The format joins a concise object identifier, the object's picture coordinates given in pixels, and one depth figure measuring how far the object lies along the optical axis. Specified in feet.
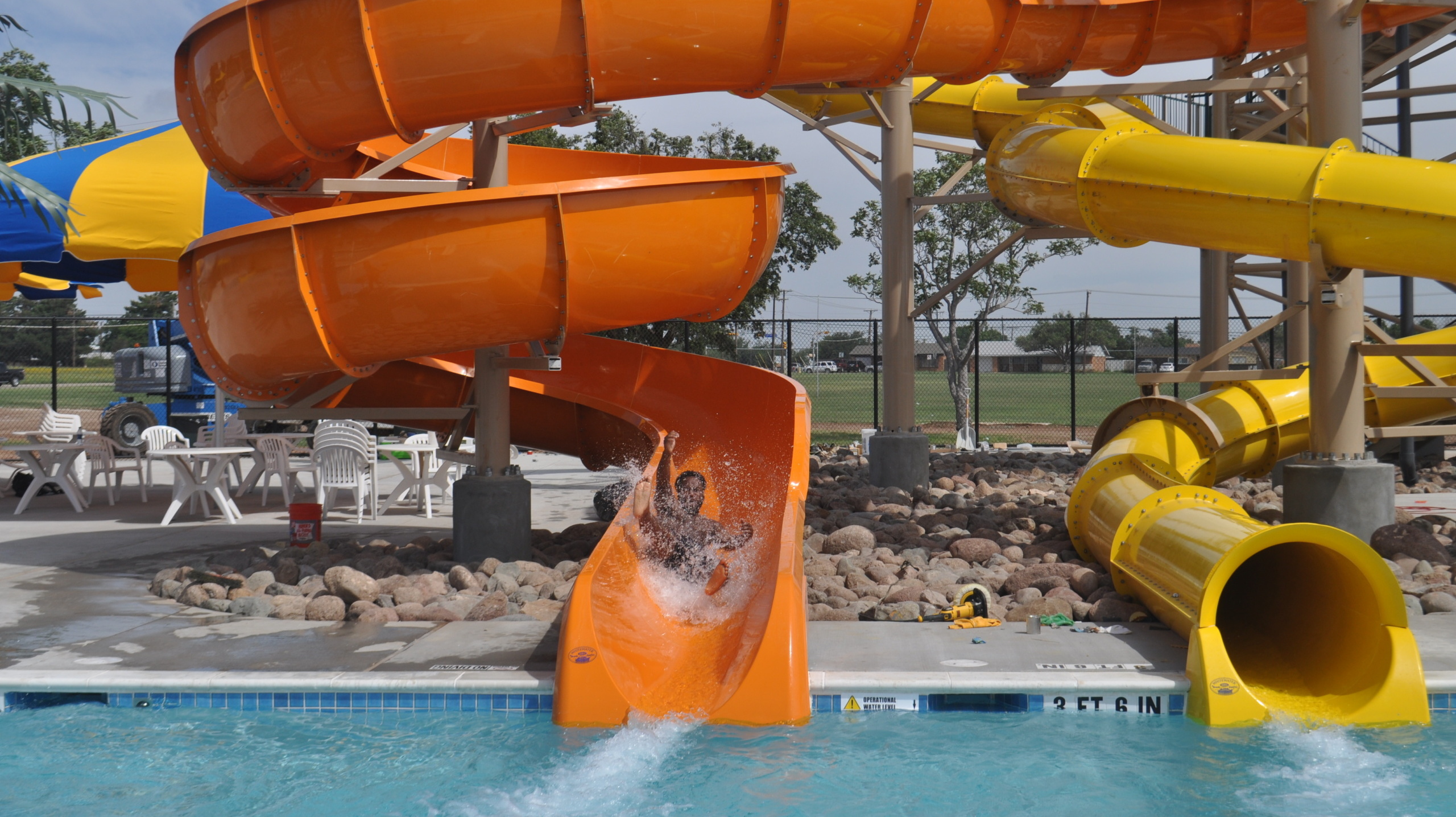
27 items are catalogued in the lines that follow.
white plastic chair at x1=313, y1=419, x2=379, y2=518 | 30.27
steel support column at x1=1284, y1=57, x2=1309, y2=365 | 32.94
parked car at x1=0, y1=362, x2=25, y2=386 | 103.84
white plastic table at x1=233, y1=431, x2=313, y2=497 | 35.35
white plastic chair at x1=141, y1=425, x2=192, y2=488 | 33.78
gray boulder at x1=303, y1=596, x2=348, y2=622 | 19.04
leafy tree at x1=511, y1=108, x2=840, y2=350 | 60.34
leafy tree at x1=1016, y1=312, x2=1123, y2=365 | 115.34
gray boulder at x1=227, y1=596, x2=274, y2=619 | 19.42
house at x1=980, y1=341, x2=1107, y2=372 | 155.53
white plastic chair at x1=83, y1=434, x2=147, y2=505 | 35.14
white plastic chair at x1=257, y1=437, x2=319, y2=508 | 33.88
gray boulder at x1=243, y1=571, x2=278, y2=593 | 21.29
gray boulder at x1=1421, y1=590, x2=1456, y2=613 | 18.34
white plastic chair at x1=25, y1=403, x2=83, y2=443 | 36.81
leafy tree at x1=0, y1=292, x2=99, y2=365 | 127.44
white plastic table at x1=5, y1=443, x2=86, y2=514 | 33.01
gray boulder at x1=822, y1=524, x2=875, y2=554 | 24.17
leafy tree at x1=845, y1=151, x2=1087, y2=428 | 72.84
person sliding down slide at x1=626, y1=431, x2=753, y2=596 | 20.81
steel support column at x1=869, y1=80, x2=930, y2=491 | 33.58
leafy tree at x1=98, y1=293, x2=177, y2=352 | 152.25
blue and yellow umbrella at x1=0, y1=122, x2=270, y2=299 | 29.07
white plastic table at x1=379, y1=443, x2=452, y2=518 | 32.27
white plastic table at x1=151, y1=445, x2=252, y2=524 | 30.22
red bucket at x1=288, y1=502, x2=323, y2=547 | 25.48
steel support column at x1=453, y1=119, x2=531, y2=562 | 22.71
